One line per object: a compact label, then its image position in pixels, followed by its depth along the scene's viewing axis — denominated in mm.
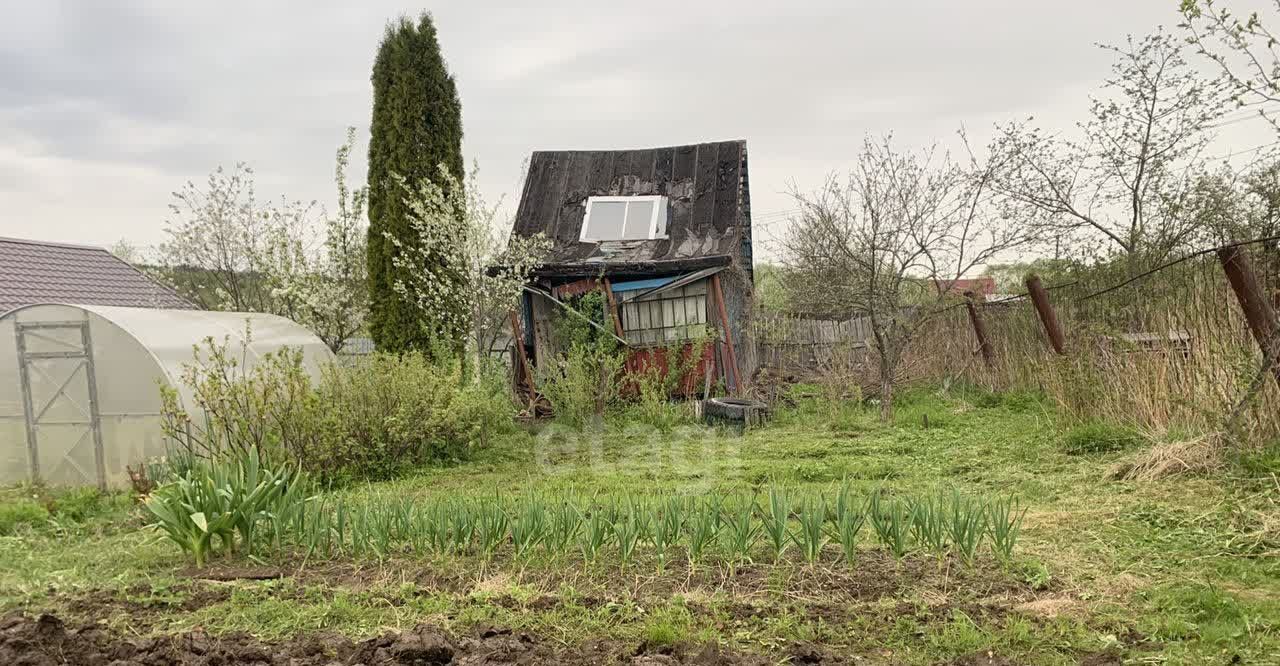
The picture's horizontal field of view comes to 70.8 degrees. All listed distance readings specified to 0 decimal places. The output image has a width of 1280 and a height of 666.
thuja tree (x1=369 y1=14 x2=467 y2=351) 12891
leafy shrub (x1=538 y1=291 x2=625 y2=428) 12078
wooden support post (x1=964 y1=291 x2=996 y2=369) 13238
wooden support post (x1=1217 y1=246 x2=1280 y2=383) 6023
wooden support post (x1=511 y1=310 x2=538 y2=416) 14259
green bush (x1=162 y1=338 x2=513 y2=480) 8383
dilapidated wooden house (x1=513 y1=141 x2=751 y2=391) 14602
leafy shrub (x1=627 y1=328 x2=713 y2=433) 12008
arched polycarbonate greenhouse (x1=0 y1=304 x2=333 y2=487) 8930
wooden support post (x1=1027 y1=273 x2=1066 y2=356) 10062
